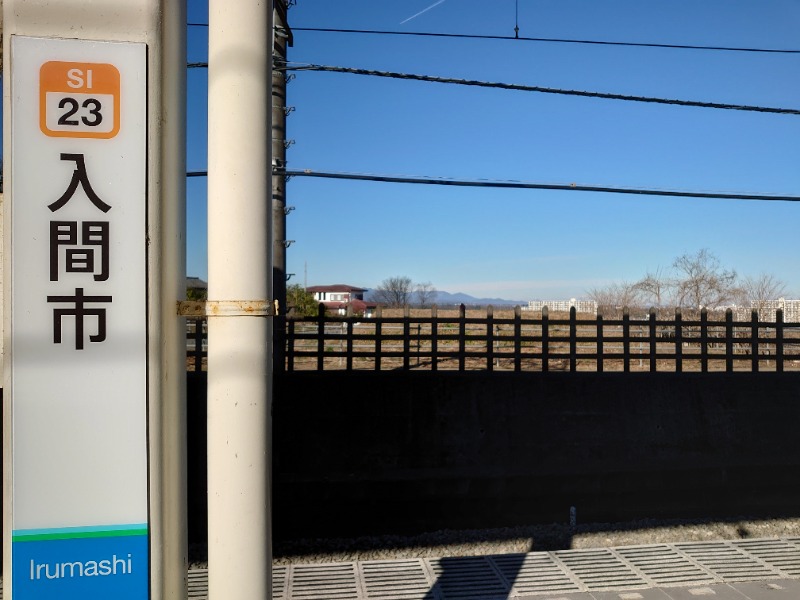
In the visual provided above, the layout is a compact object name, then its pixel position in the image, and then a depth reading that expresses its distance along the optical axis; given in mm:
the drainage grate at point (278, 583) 4262
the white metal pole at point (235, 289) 2098
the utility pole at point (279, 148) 6996
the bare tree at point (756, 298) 24922
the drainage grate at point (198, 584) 4258
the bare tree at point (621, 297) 25669
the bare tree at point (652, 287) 23844
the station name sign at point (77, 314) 2070
